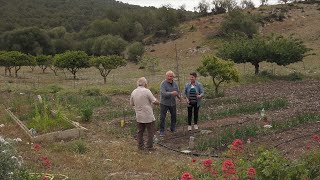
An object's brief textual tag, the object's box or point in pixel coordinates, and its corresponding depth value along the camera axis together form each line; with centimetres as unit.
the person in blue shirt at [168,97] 1028
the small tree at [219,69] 1752
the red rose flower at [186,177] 431
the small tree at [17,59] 3392
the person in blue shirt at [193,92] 1065
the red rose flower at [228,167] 492
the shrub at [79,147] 911
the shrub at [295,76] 2295
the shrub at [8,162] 468
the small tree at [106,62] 2736
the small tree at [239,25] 5216
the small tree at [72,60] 3058
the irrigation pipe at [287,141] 910
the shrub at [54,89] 2024
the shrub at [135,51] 4888
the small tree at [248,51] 2352
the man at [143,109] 923
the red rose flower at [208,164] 529
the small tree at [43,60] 3944
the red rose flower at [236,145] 566
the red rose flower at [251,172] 467
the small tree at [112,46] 5491
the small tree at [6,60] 3350
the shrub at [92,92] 1923
